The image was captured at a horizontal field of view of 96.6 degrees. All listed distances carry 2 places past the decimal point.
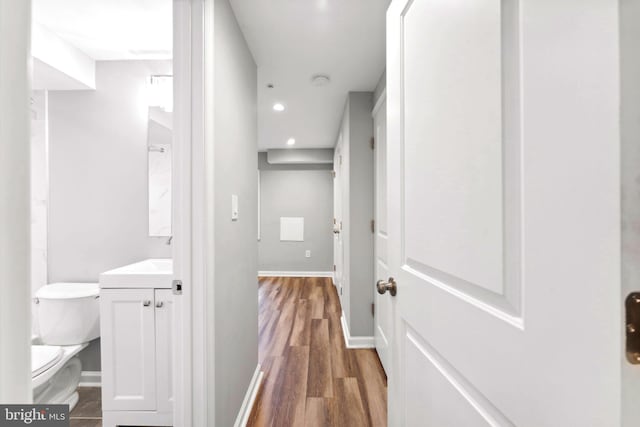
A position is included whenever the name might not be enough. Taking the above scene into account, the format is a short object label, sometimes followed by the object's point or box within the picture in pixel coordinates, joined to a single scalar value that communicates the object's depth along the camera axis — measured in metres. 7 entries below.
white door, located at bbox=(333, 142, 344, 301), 3.80
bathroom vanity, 1.57
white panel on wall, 5.50
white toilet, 1.80
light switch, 1.51
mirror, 2.11
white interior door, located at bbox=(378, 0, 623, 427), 0.32
